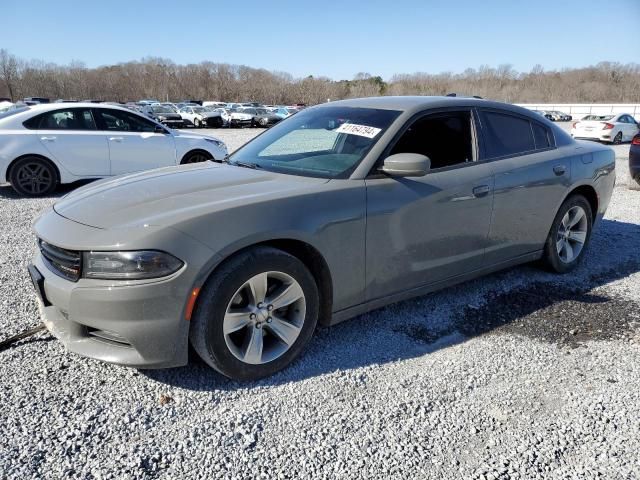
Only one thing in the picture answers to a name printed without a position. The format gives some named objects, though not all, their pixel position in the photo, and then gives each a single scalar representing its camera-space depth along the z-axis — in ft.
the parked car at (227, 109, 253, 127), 118.83
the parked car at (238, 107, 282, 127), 119.34
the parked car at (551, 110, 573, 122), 158.21
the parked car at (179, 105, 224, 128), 115.34
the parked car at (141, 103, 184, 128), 104.19
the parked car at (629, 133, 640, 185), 29.07
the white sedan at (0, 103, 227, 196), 25.99
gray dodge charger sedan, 8.23
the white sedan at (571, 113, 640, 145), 71.26
